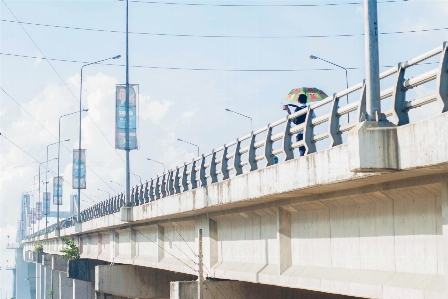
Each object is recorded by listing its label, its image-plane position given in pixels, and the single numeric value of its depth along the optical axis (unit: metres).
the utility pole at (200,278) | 23.81
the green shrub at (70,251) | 66.00
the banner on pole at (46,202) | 143.00
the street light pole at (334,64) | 44.12
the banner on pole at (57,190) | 112.62
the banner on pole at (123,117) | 47.50
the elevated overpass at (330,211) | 11.95
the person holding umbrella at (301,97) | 19.92
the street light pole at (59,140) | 101.49
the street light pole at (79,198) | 70.80
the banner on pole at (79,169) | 85.24
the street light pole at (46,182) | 144.51
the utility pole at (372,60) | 12.65
